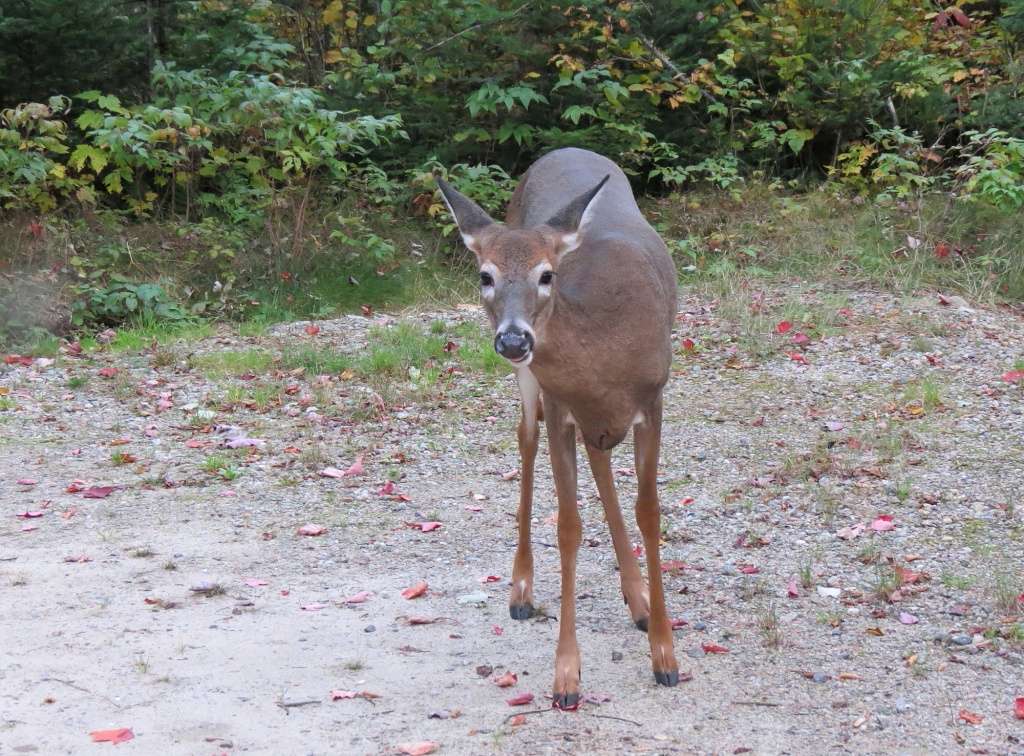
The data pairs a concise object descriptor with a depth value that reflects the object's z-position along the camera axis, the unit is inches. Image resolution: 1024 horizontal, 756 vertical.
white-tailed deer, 157.0
